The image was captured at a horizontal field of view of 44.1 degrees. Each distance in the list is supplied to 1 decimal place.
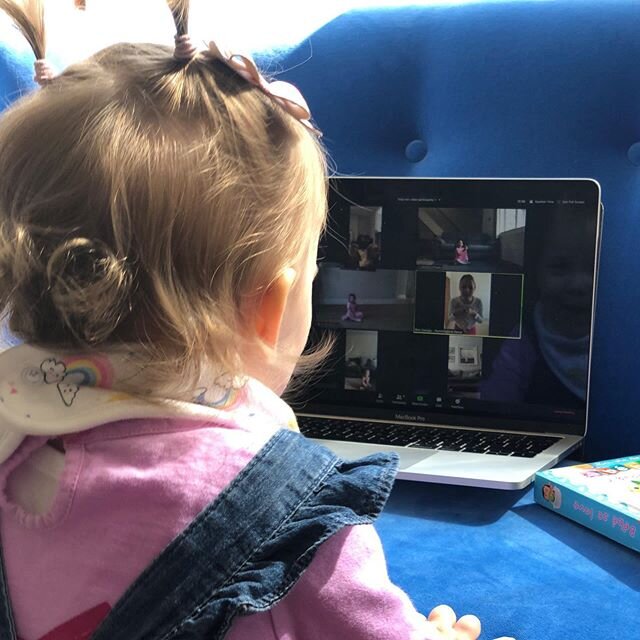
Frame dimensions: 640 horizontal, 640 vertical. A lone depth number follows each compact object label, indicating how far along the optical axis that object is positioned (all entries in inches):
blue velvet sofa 25.6
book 24.8
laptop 34.6
